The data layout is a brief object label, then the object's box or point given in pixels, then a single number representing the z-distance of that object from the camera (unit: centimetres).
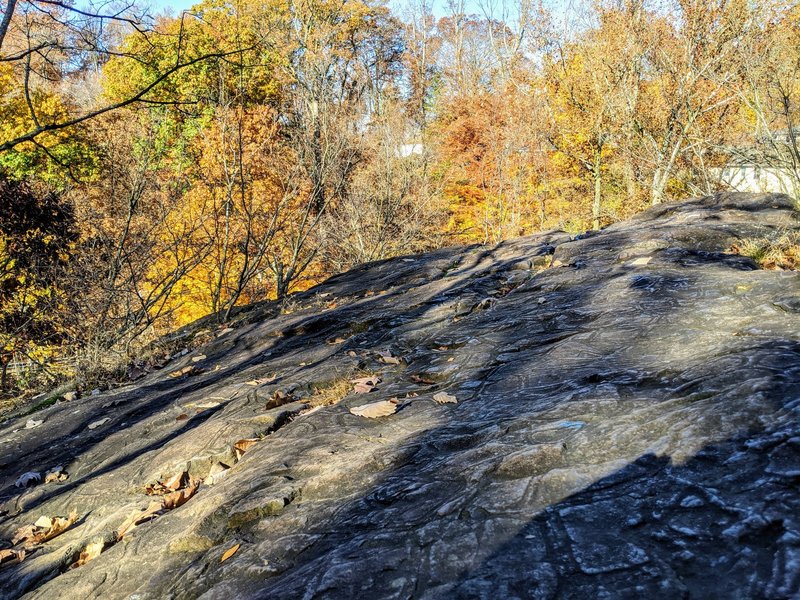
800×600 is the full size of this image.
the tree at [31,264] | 895
